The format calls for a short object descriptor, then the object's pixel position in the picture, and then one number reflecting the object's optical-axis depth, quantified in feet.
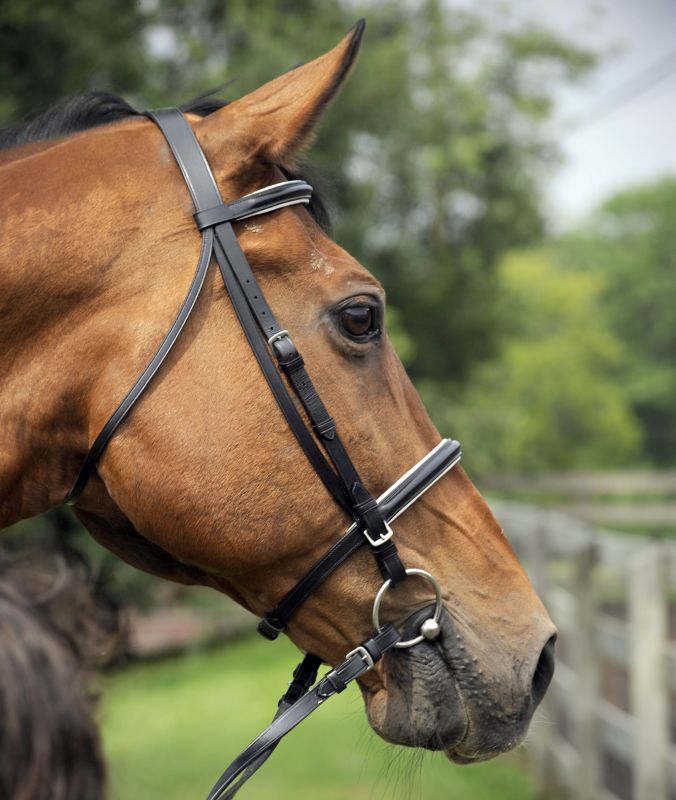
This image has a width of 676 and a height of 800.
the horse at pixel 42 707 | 8.05
